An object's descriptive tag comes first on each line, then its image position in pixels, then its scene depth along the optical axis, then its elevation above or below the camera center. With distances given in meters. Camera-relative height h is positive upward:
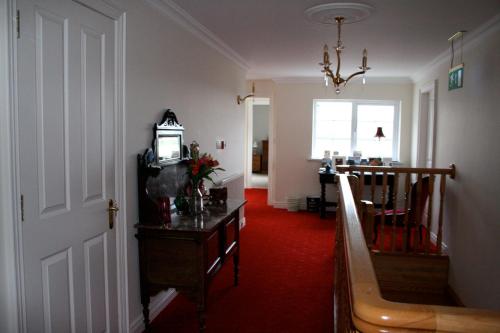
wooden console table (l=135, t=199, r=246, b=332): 2.68 -0.81
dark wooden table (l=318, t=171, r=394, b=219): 6.60 -0.70
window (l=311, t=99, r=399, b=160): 7.21 +0.24
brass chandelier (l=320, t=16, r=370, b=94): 3.27 +0.66
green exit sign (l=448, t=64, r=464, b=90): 4.03 +0.66
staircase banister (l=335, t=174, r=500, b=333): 0.70 -0.31
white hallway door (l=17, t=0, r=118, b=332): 1.78 -0.14
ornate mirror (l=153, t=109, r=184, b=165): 3.01 -0.02
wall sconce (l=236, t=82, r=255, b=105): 5.54 +0.55
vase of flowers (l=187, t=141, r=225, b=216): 3.10 -0.30
